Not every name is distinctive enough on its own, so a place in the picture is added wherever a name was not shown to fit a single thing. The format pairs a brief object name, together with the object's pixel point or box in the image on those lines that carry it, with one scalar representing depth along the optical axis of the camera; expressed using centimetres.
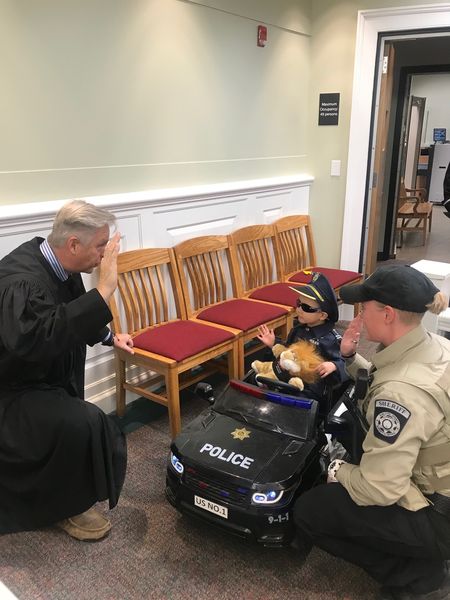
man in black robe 167
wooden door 379
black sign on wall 392
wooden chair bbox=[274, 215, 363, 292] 365
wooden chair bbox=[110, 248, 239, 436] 242
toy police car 169
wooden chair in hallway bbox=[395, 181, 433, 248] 678
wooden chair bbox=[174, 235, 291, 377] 283
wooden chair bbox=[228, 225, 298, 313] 327
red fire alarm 339
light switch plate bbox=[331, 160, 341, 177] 400
